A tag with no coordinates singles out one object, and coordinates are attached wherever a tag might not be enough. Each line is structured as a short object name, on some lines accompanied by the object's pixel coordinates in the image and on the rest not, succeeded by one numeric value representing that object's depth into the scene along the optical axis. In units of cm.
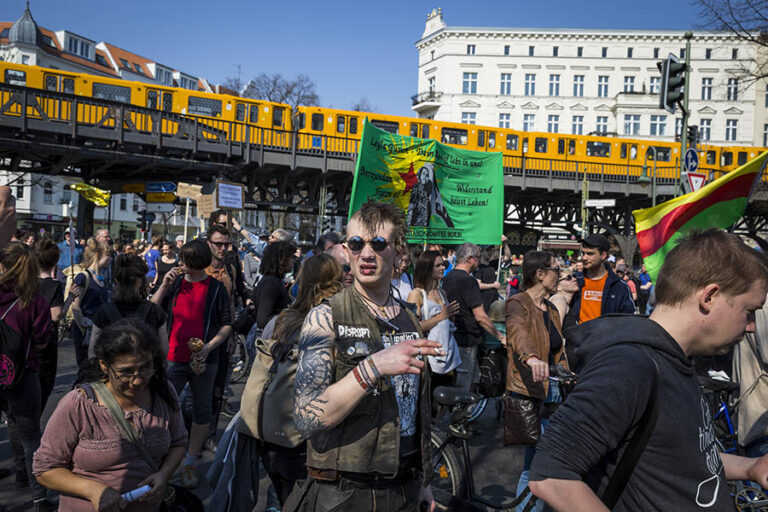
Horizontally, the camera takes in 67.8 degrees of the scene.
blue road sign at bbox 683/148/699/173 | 938
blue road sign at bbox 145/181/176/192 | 1961
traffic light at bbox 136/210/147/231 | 2158
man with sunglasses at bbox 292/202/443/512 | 187
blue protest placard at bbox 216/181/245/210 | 1146
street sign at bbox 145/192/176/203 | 2156
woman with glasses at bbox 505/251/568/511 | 423
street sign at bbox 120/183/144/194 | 2198
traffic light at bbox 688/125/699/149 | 1147
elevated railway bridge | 1895
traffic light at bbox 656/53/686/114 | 891
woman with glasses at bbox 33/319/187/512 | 266
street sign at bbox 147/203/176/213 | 2439
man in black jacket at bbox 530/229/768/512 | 146
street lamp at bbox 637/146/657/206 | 2878
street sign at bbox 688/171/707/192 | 855
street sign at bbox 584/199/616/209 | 1551
